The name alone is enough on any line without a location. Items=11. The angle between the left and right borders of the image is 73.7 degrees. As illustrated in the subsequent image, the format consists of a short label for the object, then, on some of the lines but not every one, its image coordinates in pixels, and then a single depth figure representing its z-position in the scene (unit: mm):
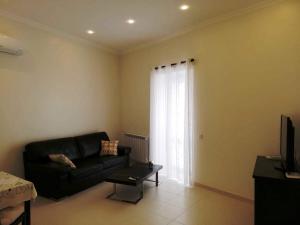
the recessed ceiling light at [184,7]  3086
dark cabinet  2070
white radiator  4754
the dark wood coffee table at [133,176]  3180
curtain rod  3848
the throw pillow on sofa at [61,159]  3387
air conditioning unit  3154
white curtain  3871
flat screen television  2129
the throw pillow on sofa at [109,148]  4453
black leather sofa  3182
